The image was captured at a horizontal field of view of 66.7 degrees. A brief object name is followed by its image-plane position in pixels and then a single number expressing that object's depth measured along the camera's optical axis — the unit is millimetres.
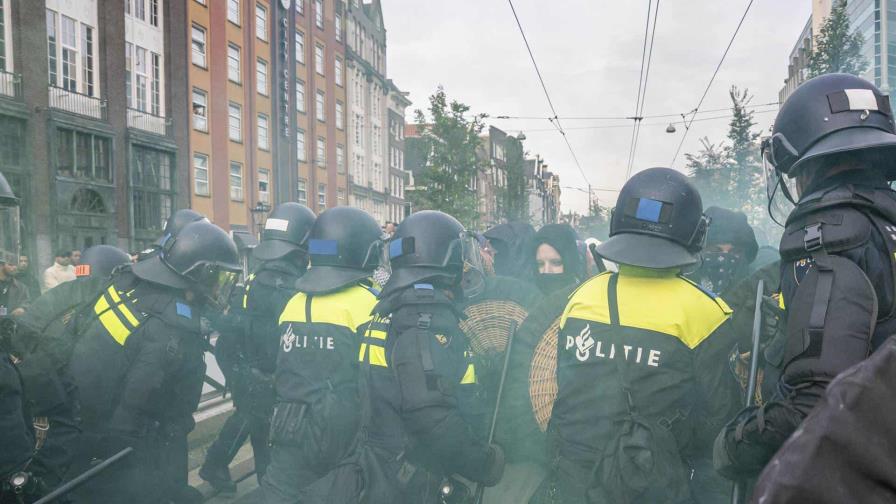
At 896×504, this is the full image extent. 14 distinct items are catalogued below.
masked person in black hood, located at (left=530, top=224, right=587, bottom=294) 5051
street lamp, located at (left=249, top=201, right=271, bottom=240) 28234
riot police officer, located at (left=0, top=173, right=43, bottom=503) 2416
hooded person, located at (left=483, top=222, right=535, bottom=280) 5717
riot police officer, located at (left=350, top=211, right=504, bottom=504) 2643
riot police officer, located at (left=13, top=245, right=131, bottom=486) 2854
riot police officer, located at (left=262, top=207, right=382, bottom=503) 3281
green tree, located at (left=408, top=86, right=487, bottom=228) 31688
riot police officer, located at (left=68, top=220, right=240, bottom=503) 3311
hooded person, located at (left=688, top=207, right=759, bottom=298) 4879
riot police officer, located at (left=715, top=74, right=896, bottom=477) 1707
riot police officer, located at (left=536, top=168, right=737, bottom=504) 2275
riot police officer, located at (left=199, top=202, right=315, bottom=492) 4762
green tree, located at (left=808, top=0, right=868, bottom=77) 13180
